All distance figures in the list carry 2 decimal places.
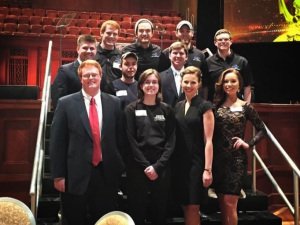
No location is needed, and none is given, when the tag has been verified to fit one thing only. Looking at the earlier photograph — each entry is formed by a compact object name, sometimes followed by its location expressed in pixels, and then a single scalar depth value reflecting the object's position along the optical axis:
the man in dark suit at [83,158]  2.66
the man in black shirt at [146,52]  3.95
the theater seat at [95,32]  9.34
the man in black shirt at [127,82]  3.40
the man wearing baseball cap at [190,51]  3.97
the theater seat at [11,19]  9.11
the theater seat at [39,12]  9.84
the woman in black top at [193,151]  2.97
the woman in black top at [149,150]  2.84
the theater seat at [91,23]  9.69
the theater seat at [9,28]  8.73
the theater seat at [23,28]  8.74
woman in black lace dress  3.07
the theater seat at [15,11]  9.73
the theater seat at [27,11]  9.79
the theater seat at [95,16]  10.11
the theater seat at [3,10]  9.61
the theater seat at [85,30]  9.20
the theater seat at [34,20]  9.24
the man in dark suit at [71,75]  3.52
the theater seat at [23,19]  9.13
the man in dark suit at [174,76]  3.54
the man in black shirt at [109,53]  3.82
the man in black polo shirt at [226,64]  3.99
